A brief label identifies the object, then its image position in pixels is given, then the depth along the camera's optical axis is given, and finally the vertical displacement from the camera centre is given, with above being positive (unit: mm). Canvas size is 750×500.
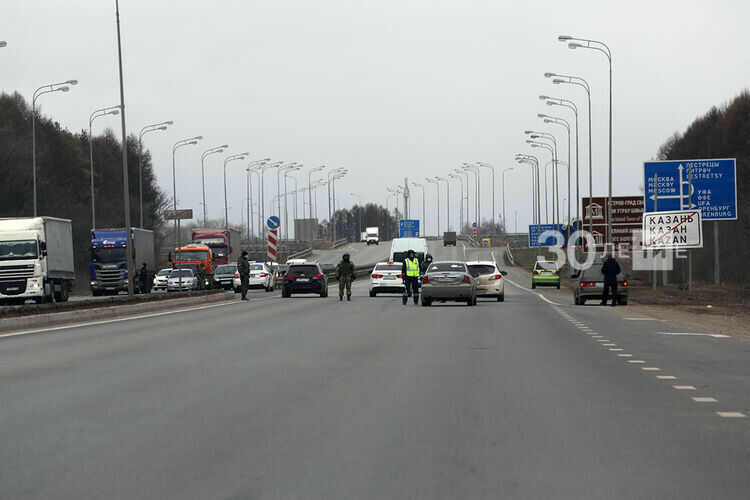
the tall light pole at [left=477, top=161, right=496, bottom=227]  127281 +5519
